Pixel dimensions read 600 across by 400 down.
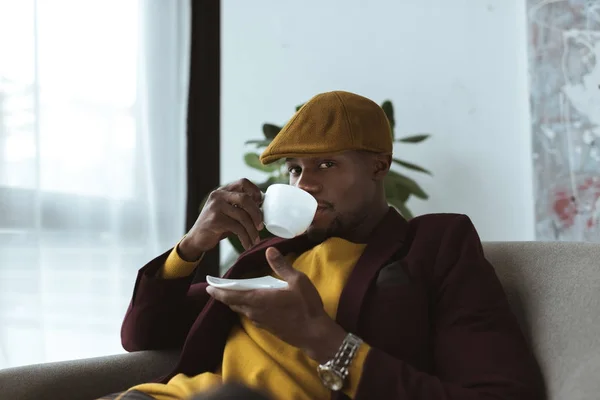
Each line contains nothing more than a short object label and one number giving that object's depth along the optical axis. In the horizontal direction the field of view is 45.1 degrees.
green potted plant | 2.43
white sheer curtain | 2.09
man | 1.09
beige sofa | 1.07
